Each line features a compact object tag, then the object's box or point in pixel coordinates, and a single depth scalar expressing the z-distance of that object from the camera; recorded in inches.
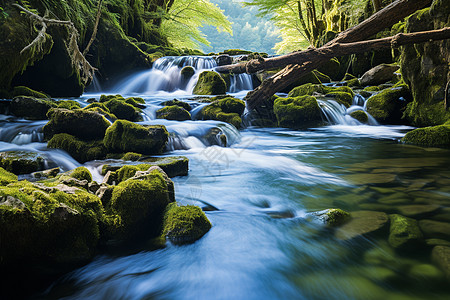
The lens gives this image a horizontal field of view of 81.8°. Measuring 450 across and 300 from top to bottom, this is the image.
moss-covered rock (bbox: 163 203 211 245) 89.8
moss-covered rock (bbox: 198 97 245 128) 337.1
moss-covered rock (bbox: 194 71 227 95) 473.4
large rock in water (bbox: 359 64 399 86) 479.8
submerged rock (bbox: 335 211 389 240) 95.8
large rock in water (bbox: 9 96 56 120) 266.7
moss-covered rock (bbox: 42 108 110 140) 198.8
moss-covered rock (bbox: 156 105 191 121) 329.4
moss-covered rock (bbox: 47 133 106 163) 185.5
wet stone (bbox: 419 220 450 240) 91.9
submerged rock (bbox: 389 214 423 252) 87.8
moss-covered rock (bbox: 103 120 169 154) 189.3
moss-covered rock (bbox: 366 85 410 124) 339.0
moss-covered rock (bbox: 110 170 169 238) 87.9
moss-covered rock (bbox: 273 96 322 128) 367.3
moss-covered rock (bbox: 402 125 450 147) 228.5
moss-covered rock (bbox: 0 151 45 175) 141.6
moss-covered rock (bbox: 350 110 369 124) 377.6
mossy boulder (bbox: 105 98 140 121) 289.7
